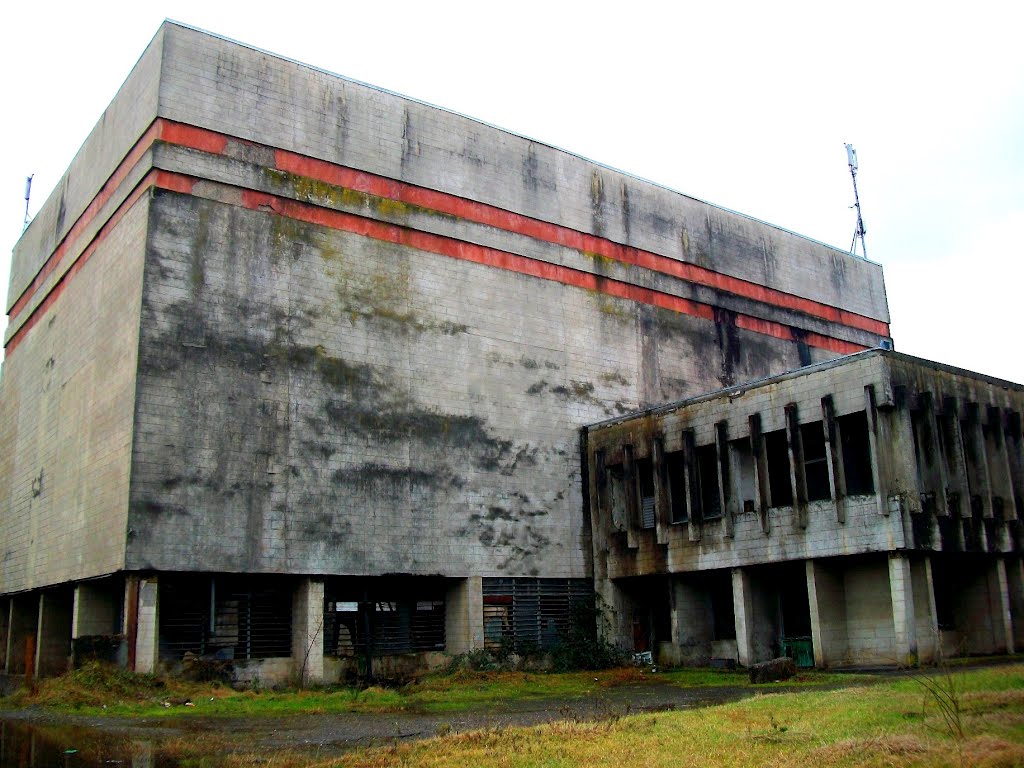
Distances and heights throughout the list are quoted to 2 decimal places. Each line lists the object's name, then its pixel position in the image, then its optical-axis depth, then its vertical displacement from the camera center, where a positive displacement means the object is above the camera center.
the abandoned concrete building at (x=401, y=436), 25.20 +4.55
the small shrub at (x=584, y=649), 29.89 -1.73
